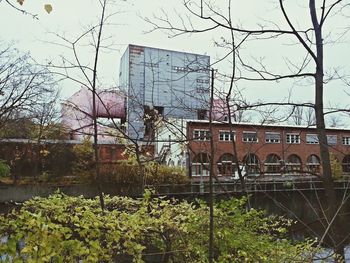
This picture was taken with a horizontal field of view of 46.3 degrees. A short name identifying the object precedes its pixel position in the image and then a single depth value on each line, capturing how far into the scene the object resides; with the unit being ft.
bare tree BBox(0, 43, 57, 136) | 61.11
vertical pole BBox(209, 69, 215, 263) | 9.55
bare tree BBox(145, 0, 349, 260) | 13.46
